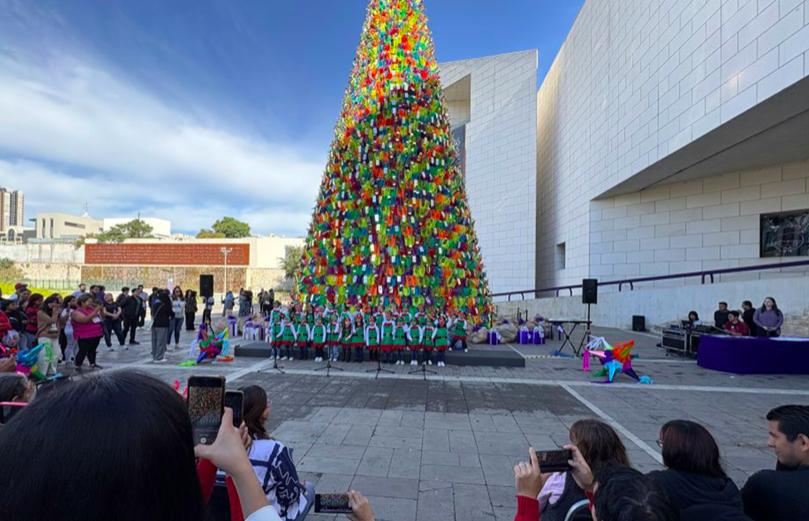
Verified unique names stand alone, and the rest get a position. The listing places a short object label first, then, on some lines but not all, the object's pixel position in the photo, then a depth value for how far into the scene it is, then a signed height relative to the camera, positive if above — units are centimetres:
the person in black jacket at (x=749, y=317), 1040 -81
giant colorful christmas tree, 1073 +225
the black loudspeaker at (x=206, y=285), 1551 -39
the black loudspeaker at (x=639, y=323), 1614 -156
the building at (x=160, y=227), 8694 +1022
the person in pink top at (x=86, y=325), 785 -102
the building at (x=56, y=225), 9831 +1124
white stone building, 1080 +446
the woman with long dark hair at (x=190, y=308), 1582 -128
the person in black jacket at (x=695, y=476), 180 -91
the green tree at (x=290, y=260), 4463 +183
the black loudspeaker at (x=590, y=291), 1193 -26
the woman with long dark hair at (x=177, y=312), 1191 -110
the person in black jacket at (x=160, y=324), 948 -115
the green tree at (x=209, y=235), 6353 +626
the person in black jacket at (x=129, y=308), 1168 -98
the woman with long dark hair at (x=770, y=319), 960 -79
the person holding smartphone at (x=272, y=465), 211 -97
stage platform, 952 -181
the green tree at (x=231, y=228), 6594 +759
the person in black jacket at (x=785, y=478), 195 -94
